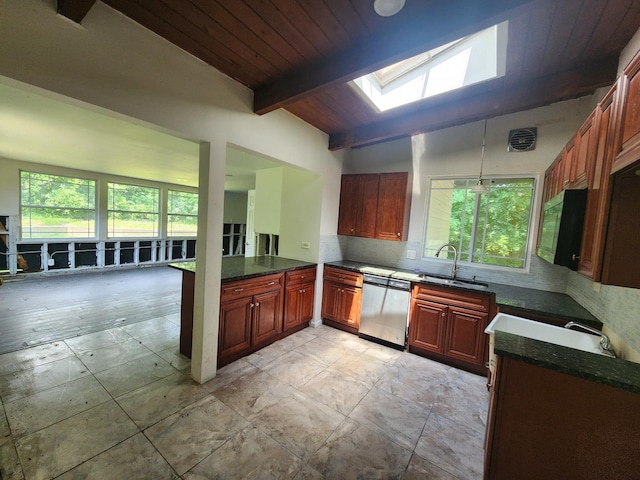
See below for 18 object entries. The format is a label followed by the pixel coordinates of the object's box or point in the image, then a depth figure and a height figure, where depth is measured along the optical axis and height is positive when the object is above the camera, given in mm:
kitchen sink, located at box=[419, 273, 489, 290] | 2820 -577
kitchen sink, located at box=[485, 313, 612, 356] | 1750 -685
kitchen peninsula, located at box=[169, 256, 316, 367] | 2561 -942
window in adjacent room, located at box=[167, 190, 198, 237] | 7645 +22
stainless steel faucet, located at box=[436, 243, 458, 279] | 3145 -365
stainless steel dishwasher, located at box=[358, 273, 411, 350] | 3092 -1019
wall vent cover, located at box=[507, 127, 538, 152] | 2863 +1115
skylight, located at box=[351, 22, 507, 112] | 2277 +1598
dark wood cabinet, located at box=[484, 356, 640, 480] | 1035 -819
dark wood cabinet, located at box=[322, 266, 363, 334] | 3443 -1020
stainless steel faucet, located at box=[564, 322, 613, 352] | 1594 -630
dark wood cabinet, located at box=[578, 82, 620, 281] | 1208 +317
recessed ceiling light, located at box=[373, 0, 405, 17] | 1439 +1262
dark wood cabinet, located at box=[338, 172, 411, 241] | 3461 +310
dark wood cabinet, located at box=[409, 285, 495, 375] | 2666 -1026
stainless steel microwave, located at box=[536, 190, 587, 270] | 1541 +83
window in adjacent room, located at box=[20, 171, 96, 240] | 5414 -10
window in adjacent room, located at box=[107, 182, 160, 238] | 6543 +8
